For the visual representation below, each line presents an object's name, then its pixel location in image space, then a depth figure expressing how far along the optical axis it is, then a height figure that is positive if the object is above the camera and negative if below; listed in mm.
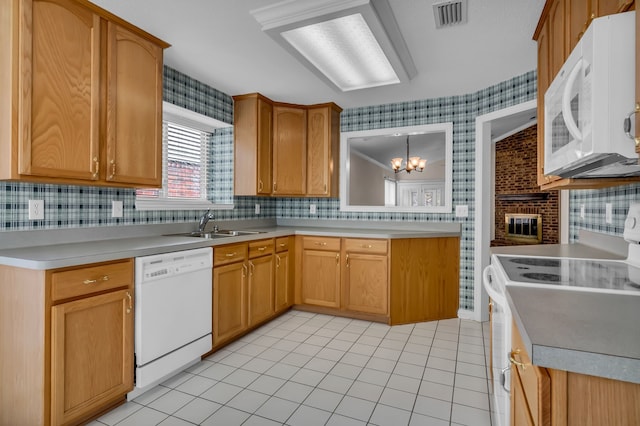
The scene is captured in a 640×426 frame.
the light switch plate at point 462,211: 3578 +23
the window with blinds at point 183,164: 3127 +457
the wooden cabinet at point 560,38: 1288 +815
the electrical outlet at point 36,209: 2029 +6
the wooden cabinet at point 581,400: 652 -367
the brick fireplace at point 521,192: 6855 +443
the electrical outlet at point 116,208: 2496 +19
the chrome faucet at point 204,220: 3094 -78
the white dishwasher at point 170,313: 2037 -665
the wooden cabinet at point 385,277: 3400 -659
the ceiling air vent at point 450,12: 1999 +1213
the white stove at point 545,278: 1204 -240
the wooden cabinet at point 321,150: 3941 +717
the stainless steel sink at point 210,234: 3033 -207
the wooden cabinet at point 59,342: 1611 -654
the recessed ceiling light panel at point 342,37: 1939 +1110
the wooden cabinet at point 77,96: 1688 +649
